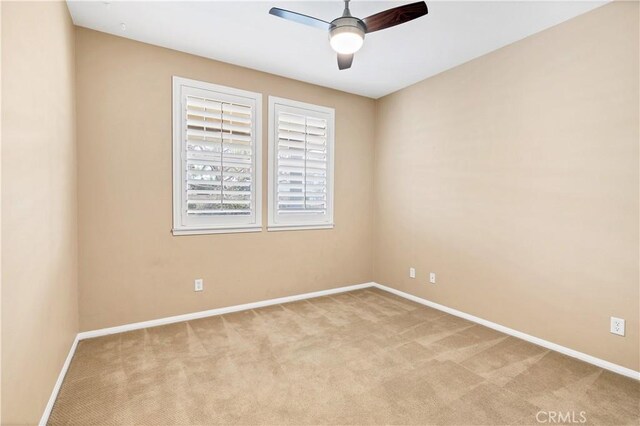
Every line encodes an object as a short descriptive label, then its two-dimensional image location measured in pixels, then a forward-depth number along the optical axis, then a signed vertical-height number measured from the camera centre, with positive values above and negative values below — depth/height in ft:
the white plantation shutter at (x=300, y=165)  13.00 +1.96
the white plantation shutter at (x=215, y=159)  11.01 +1.88
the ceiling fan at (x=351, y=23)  7.03 +4.30
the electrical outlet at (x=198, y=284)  11.45 -2.66
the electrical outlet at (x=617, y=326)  8.00 -2.89
